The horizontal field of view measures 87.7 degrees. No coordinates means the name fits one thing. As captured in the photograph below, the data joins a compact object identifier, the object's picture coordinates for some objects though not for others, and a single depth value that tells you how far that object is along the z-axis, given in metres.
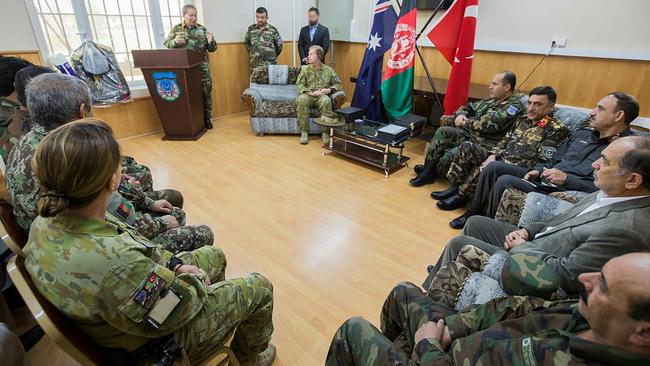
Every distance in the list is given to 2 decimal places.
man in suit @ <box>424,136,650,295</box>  1.24
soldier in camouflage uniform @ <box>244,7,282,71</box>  4.83
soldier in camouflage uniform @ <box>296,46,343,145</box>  4.21
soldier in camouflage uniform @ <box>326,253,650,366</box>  0.77
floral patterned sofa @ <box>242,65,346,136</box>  4.33
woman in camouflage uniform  0.85
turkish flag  3.33
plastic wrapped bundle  3.60
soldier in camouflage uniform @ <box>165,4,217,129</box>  4.13
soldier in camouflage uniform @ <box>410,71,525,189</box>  2.90
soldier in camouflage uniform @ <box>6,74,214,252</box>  1.32
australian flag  3.93
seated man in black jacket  2.10
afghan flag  3.67
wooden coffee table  3.44
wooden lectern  3.80
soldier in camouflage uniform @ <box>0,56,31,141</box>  1.74
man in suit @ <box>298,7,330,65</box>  5.25
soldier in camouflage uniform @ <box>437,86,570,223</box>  2.56
